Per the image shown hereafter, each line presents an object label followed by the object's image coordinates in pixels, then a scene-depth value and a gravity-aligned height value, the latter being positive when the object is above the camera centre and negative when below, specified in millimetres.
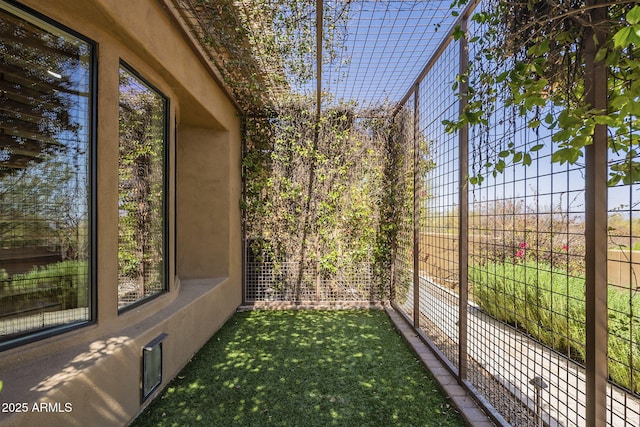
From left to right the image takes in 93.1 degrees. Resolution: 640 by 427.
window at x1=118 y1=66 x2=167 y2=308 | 2383 +202
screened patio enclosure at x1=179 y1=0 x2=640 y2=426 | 1318 +341
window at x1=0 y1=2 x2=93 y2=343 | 1697 +236
